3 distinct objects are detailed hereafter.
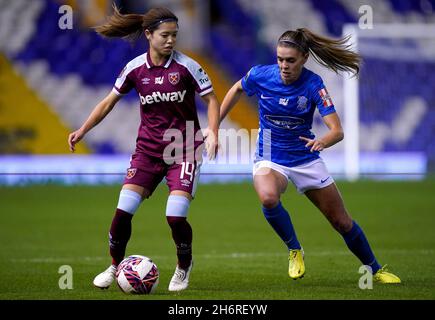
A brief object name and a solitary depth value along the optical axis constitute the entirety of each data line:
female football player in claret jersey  15.16
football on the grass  14.49
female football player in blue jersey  15.65
